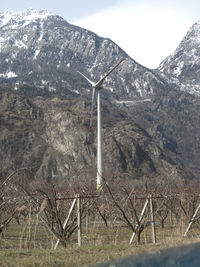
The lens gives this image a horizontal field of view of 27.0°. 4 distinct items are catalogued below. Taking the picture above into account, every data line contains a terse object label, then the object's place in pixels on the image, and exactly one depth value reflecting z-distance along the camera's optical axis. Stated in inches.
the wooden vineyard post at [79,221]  733.0
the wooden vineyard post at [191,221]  906.0
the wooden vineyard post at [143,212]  808.5
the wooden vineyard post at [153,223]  812.1
